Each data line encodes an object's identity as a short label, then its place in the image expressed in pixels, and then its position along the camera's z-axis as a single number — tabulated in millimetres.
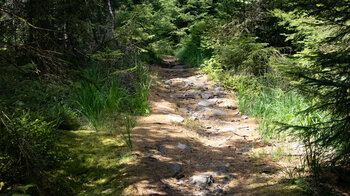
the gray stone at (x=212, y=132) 5078
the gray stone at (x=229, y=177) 3123
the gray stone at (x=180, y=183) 2906
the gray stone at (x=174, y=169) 3060
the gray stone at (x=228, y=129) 5262
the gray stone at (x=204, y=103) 7177
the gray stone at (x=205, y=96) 7909
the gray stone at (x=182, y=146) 3901
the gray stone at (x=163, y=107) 6103
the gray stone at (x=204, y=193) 2753
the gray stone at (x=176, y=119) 5197
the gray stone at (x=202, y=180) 2957
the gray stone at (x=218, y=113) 6412
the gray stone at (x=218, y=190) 2836
